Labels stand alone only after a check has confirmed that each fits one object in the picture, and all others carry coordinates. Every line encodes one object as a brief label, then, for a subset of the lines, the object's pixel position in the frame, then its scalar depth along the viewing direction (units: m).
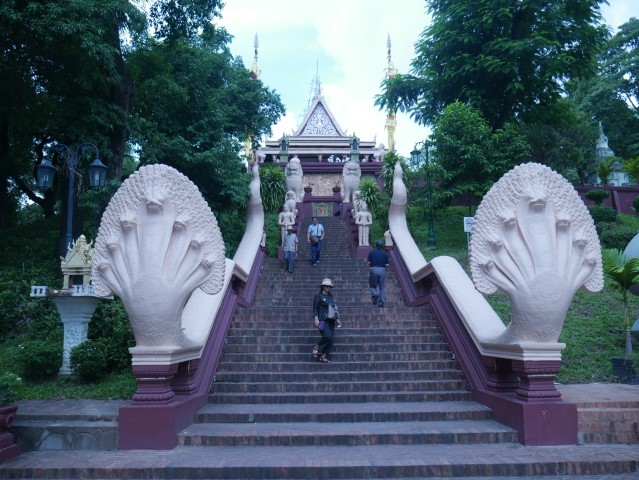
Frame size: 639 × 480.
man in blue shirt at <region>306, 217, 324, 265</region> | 11.62
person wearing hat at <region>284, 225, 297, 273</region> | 11.26
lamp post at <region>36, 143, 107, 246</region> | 8.08
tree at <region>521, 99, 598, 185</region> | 21.23
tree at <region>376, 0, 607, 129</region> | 18.23
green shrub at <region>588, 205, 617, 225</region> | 16.91
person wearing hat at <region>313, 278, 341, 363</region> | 7.00
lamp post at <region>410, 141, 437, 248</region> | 15.62
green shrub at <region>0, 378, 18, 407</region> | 4.92
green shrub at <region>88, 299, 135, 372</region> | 7.06
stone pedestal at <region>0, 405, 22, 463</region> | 4.76
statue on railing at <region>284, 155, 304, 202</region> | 17.27
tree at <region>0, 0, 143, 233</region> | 9.62
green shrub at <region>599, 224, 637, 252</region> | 14.13
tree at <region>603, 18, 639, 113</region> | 29.95
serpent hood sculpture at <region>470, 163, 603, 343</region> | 5.17
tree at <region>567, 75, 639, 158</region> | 30.25
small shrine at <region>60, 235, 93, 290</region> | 7.52
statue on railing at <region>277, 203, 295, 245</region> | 12.33
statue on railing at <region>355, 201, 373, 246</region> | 12.56
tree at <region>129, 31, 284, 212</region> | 12.26
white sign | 11.86
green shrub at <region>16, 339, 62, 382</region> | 6.75
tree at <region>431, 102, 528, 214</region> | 15.88
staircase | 4.51
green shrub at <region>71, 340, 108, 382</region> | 6.60
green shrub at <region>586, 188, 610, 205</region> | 19.52
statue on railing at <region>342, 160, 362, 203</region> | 17.00
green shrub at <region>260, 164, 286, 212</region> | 19.25
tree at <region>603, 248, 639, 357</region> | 7.94
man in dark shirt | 9.01
